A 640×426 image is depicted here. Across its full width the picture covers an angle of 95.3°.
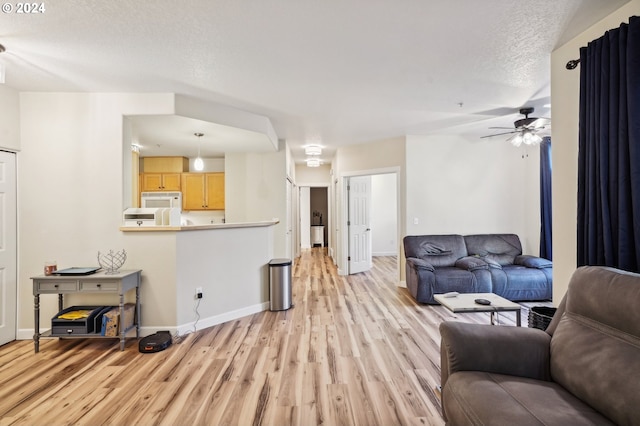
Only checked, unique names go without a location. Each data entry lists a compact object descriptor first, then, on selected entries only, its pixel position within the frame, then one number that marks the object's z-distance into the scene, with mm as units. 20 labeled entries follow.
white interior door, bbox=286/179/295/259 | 5844
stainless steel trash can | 4031
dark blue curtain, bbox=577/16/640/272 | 1729
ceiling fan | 3865
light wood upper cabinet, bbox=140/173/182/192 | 5789
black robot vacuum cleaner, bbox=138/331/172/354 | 2861
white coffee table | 2381
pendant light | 4371
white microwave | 5461
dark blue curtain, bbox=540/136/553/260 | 4844
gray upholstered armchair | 1230
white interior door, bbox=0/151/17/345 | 3025
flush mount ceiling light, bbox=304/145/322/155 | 6125
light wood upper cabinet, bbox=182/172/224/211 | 5832
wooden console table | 2836
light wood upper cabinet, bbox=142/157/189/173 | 5914
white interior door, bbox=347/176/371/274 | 6434
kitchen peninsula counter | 3227
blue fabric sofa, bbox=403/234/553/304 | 4254
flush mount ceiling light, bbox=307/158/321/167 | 7314
